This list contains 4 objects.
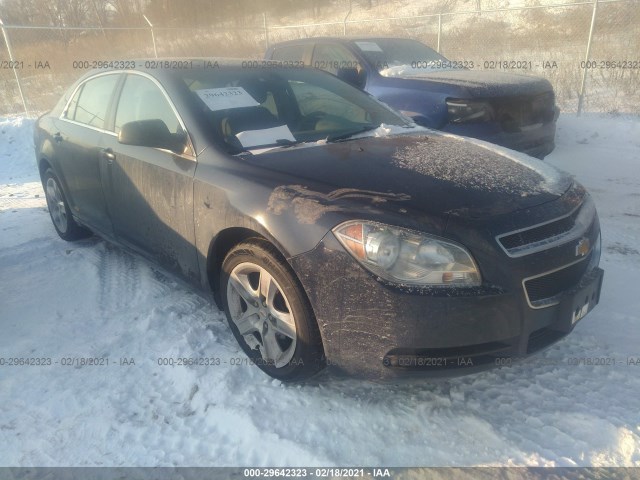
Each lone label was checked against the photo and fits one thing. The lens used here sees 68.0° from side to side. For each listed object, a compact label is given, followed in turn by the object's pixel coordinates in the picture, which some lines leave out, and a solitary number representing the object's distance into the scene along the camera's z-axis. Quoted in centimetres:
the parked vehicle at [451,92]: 511
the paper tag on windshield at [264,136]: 276
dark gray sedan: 198
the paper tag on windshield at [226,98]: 291
